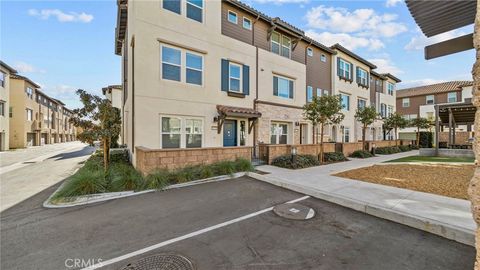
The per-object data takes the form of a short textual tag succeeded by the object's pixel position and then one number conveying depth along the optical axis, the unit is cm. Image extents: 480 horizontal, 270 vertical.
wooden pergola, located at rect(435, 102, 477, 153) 1628
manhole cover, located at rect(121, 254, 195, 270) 328
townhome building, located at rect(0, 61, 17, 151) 2403
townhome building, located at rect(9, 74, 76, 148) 2894
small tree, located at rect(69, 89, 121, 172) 900
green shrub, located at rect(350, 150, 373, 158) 1623
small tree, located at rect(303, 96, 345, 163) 1259
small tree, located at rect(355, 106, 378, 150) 1714
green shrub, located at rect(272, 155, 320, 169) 1127
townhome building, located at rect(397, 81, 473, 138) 3235
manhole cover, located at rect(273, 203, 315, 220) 517
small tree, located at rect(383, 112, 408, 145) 2291
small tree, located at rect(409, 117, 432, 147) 2361
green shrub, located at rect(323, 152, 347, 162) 1377
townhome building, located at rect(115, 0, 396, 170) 972
